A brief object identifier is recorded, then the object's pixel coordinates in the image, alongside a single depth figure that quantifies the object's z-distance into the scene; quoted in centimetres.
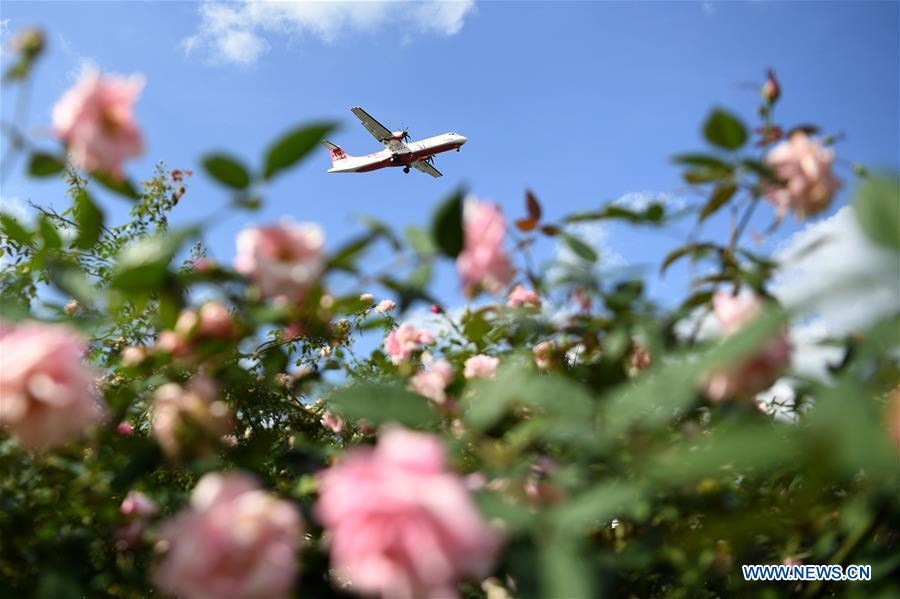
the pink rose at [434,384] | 129
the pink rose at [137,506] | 117
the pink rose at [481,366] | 144
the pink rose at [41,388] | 82
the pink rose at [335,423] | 194
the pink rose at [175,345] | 105
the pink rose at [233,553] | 66
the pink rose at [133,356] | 120
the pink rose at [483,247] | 114
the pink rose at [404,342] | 183
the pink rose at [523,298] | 141
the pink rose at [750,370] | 88
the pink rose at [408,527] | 57
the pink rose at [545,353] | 138
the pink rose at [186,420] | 90
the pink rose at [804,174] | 114
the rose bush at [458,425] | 65
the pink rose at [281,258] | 94
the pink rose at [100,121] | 107
